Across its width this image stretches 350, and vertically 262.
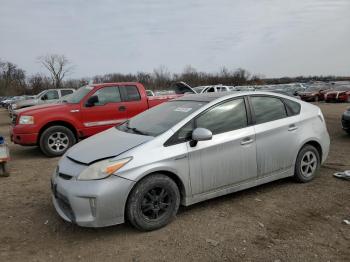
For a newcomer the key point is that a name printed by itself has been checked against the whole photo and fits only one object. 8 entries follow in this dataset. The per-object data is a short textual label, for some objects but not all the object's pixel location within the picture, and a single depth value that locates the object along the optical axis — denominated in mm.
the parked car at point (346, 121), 9391
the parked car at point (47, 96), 19328
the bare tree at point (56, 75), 76712
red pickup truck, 8149
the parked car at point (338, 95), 27344
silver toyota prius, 3656
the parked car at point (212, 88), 24609
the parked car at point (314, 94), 30859
